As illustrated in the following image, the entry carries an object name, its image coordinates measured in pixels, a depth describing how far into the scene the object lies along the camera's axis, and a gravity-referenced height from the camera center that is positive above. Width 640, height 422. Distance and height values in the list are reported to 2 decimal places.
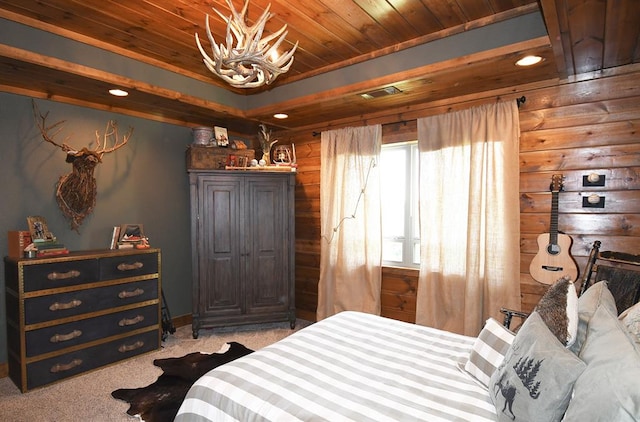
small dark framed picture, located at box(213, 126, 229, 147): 3.83 +0.84
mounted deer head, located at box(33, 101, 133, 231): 2.98 +0.31
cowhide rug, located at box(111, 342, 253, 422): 2.27 -1.32
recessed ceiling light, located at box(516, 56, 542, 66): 2.32 +1.00
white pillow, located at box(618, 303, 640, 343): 1.23 -0.44
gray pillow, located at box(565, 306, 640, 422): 0.86 -0.48
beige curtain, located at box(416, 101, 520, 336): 2.82 -0.09
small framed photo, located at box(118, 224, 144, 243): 3.28 -0.21
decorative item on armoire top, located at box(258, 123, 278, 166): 3.98 +0.78
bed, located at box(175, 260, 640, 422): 1.01 -0.72
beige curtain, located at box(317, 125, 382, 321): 3.61 -0.15
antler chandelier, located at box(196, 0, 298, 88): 1.71 +0.79
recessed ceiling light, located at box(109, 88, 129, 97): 2.89 +1.03
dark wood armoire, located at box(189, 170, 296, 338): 3.58 -0.40
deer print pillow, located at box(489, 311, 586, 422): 1.07 -0.58
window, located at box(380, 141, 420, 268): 3.56 +0.03
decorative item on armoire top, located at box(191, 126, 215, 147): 3.80 +0.83
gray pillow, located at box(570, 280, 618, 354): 1.32 -0.43
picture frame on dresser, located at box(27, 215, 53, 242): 2.78 -0.13
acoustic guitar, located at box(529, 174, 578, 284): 2.56 -0.37
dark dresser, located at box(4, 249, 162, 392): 2.52 -0.81
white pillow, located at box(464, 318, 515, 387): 1.51 -0.67
